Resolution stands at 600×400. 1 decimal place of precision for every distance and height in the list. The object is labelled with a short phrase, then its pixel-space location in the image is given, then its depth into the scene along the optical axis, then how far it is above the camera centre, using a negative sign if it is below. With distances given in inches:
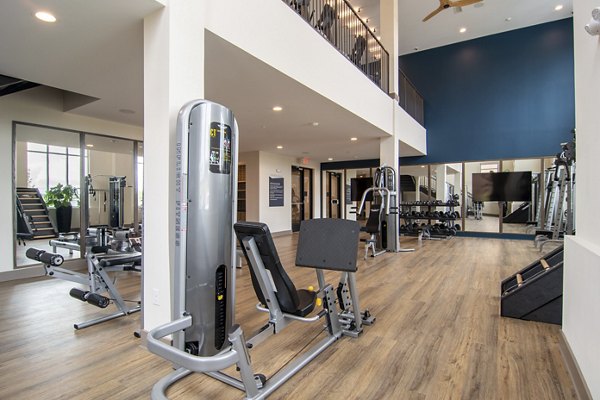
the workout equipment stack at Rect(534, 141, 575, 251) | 241.6 -3.3
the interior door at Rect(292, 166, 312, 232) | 420.5 +7.3
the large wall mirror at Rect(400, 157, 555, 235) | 349.1 +9.2
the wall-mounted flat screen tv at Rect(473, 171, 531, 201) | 352.5 +14.7
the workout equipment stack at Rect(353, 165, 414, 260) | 258.1 -11.2
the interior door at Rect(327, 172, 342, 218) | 481.4 +10.1
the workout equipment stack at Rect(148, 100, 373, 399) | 77.5 -14.4
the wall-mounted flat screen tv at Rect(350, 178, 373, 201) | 403.9 +17.2
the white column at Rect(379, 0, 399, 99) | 274.2 +146.4
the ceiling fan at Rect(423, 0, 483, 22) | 235.3 +149.5
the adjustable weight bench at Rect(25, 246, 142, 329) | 109.2 -28.1
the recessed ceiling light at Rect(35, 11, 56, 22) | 89.0 +53.6
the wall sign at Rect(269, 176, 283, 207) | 368.8 +11.1
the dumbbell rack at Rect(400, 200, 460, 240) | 351.9 -23.0
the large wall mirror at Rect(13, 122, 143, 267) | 181.5 +11.3
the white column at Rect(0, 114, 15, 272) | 169.5 +2.7
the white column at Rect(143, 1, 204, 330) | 85.9 +23.7
